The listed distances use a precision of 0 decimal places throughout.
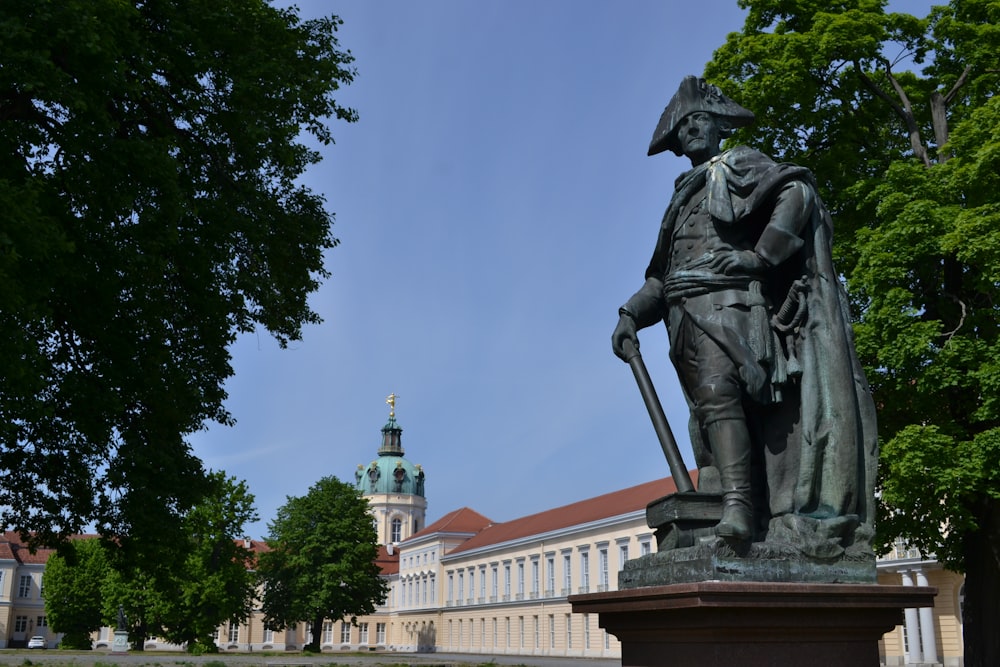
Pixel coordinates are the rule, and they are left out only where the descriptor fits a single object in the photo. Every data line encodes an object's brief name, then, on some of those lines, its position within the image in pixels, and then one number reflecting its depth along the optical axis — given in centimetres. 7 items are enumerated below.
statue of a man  386
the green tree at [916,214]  1347
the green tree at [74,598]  6231
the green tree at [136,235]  972
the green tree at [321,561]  4906
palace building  3139
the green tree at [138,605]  4094
